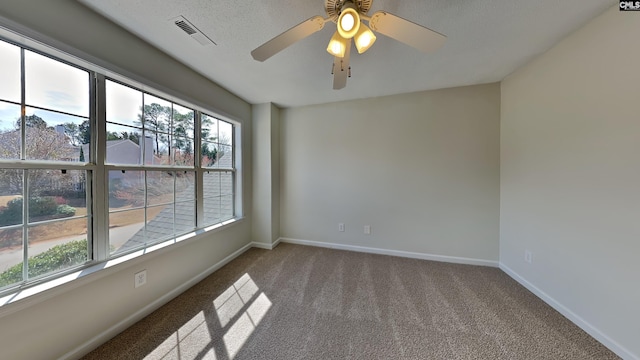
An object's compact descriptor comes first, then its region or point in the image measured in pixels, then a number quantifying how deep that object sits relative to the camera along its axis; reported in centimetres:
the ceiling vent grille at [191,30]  147
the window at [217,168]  252
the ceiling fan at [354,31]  107
